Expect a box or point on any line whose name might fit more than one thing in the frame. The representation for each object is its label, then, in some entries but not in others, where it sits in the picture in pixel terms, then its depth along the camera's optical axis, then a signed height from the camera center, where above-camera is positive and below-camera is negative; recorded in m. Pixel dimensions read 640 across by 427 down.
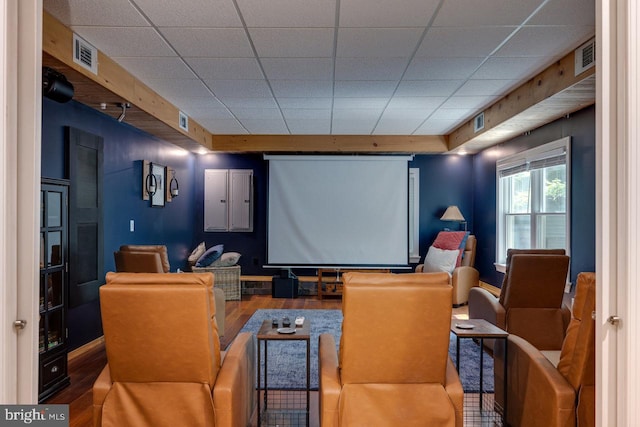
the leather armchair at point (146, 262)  3.86 -0.45
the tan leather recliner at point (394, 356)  1.94 -0.66
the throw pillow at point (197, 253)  6.89 -0.65
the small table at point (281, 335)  2.49 -0.73
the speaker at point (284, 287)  6.86 -1.20
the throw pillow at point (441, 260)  6.30 -0.70
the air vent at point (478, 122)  5.36 +1.18
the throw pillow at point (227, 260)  6.63 -0.74
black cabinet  3.05 -0.57
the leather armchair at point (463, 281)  6.07 -0.97
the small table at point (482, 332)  2.41 -0.69
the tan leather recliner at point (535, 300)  3.45 -0.72
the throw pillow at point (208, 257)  6.55 -0.68
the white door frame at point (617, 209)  1.23 +0.02
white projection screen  6.95 +0.04
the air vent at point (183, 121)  5.31 +1.18
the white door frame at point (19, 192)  1.24 +0.06
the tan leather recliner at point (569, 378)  1.82 -0.76
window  4.59 +0.19
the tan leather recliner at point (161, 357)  1.91 -0.66
